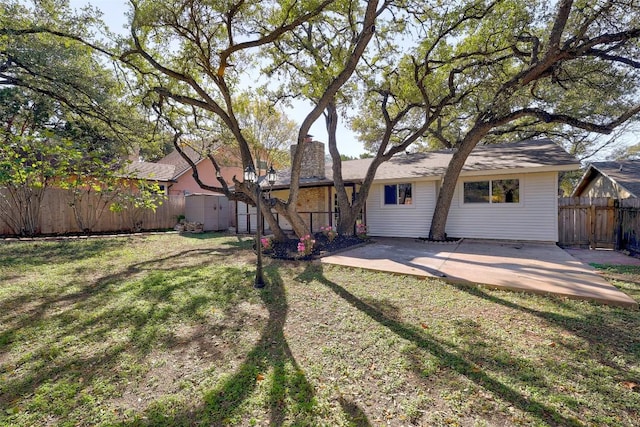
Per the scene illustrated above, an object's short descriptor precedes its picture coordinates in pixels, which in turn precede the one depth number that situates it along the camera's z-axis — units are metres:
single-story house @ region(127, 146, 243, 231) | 14.68
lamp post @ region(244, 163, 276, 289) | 5.03
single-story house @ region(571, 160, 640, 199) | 9.70
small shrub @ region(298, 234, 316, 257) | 7.39
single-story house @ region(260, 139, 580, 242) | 8.59
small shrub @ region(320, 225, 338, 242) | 9.26
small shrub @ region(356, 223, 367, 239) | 10.10
